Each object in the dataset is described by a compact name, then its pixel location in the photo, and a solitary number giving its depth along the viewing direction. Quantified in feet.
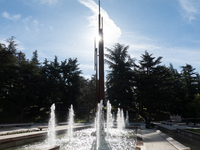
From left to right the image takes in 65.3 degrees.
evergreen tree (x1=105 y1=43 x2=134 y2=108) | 80.94
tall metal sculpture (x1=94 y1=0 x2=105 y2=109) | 30.94
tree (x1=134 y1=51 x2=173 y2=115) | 80.84
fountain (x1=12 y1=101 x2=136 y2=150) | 20.89
